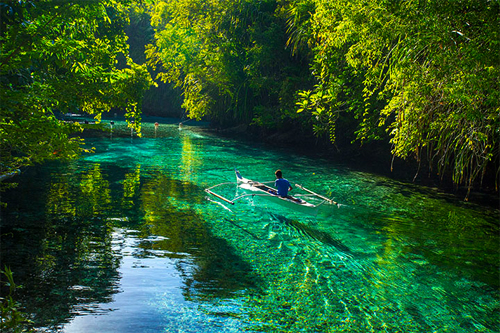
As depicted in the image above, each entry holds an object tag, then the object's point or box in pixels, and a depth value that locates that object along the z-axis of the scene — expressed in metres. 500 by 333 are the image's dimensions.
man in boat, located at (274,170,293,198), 13.12
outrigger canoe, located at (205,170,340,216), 12.30
